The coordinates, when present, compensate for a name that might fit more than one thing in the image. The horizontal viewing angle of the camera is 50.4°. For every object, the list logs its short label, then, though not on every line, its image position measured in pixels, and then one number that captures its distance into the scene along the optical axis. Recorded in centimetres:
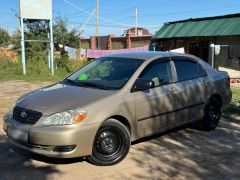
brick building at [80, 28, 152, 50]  1897
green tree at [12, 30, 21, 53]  1680
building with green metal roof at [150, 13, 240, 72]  1370
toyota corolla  334
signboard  1226
